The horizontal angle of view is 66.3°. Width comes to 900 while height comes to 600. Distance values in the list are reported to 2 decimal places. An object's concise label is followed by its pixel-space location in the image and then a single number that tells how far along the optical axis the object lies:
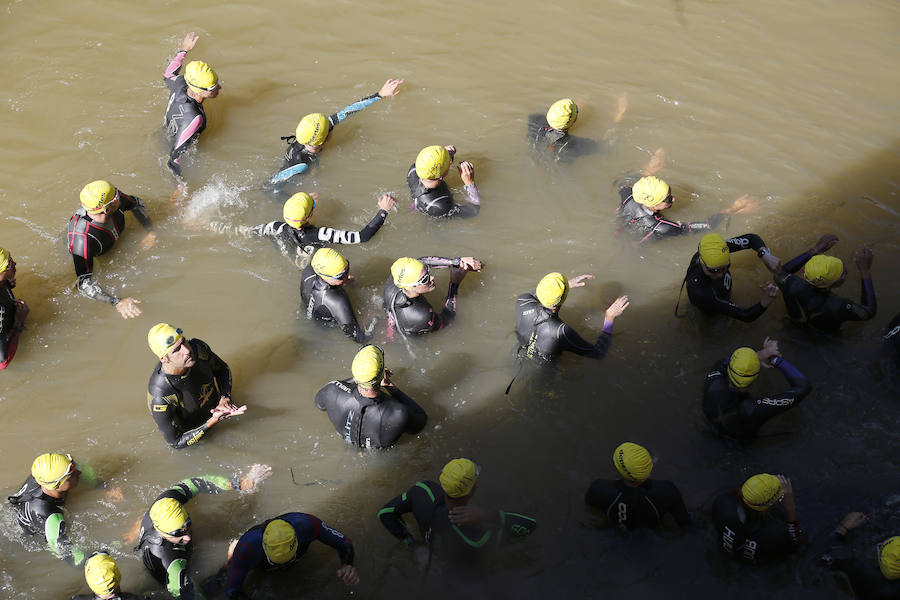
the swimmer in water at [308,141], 9.29
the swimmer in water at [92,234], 8.16
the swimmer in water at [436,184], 8.70
